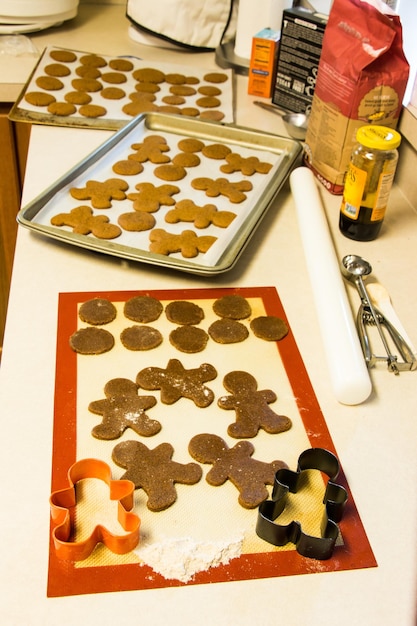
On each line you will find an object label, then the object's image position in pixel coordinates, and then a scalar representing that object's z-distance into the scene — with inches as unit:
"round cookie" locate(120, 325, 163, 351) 33.4
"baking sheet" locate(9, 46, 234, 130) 53.0
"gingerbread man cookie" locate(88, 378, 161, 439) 28.8
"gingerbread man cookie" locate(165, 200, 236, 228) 42.0
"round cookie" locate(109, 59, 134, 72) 62.1
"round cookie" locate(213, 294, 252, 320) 35.8
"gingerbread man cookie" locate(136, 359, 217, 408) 30.7
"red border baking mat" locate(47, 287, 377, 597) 23.5
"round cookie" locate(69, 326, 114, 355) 32.8
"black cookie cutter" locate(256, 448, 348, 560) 24.4
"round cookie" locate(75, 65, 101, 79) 60.2
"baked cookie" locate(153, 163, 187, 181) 46.2
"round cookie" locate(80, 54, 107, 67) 62.2
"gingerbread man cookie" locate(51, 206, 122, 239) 39.9
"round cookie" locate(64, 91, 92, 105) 55.7
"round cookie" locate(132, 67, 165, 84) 60.9
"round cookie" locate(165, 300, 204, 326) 35.1
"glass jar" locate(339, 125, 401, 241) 37.2
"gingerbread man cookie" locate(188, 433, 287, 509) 26.7
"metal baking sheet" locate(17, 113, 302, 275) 38.4
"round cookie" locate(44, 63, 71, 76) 59.1
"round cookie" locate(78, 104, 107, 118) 54.1
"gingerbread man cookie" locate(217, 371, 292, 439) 29.4
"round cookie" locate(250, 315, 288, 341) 34.7
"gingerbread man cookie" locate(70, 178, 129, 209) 42.8
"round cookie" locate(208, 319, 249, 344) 34.3
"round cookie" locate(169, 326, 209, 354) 33.5
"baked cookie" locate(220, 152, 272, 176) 47.6
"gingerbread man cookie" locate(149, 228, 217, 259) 39.3
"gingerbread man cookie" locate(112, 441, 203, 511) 26.3
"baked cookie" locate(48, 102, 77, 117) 53.6
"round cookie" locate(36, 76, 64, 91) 56.6
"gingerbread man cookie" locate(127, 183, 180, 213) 42.8
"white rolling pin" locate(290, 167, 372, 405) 30.9
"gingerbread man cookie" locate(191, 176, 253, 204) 44.7
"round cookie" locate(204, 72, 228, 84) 61.5
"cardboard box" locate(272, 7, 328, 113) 50.5
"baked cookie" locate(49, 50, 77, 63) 61.7
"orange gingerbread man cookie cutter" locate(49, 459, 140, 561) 23.8
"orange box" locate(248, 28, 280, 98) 55.8
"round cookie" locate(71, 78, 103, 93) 58.0
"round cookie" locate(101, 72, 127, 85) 59.7
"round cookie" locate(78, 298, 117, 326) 34.6
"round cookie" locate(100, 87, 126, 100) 57.3
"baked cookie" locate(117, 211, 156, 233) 40.9
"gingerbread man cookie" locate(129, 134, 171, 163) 48.0
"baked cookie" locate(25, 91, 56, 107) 54.2
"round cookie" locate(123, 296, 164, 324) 35.1
